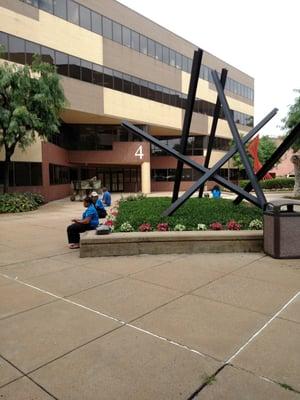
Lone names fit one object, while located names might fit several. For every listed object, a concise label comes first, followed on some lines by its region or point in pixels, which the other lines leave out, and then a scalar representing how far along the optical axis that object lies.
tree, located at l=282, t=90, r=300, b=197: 23.05
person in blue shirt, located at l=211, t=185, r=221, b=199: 20.17
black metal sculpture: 9.13
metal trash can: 6.67
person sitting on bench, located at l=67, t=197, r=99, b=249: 8.27
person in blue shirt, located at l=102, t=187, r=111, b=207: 17.28
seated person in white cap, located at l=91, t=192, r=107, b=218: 10.95
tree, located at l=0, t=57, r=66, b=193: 17.01
